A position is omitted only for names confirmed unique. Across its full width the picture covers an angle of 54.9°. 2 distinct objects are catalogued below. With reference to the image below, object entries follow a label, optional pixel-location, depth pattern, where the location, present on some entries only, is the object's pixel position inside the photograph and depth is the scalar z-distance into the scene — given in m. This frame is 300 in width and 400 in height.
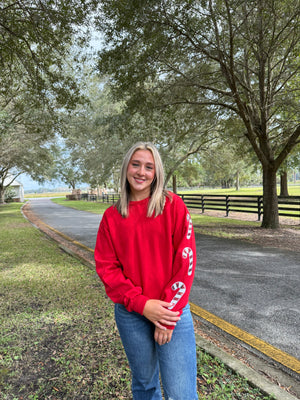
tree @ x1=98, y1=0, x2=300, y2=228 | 7.36
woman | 1.64
